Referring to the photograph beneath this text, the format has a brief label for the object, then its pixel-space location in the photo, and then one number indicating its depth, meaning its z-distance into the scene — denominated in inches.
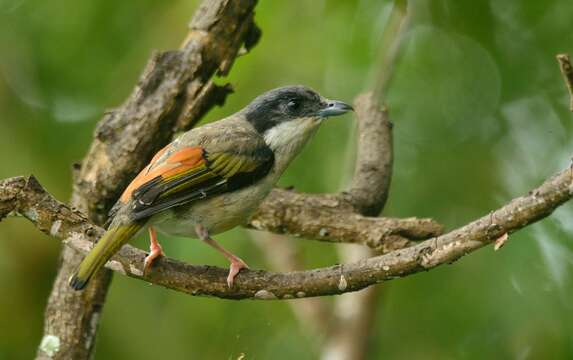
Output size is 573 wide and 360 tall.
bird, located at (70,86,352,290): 346.9
